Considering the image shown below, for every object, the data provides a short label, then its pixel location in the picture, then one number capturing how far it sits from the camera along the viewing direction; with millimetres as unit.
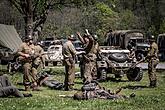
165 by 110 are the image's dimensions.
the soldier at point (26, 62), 17297
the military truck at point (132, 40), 41344
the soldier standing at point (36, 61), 17547
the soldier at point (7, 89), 13938
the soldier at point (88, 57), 17830
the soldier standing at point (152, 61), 18453
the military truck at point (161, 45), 44719
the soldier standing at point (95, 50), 18189
